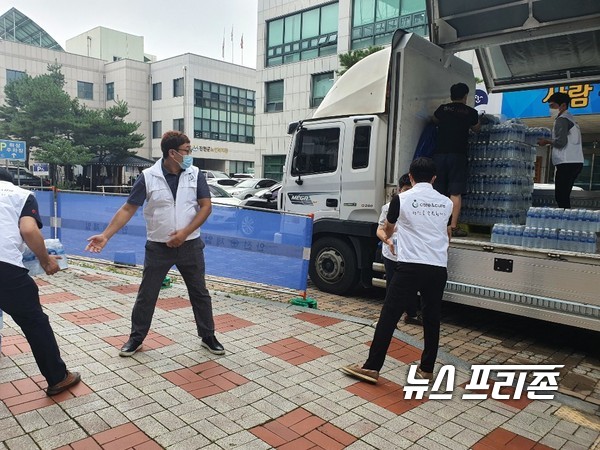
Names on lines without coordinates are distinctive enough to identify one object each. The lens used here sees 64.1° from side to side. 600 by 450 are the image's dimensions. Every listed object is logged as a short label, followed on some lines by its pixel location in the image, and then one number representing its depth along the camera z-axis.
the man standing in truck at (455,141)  6.04
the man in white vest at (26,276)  3.14
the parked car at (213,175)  30.34
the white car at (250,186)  19.20
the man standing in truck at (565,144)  6.38
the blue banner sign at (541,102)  12.83
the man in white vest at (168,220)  4.06
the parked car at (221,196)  14.91
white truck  5.06
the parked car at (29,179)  31.98
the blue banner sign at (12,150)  17.25
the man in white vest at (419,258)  3.69
